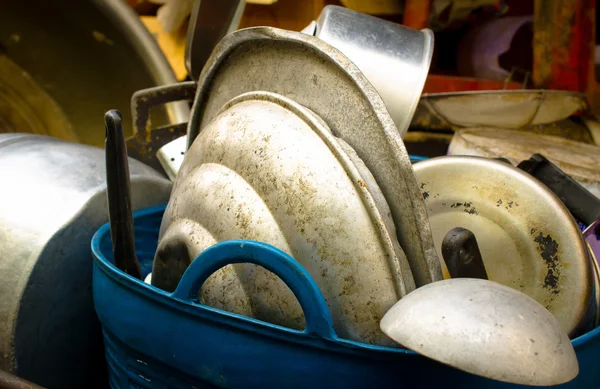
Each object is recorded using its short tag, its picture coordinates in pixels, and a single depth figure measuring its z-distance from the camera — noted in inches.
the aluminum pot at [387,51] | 27.5
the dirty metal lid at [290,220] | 19.7
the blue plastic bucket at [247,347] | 18.2
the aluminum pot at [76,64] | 49.6
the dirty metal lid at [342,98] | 20.2
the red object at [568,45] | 59.7
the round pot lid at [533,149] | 34.9
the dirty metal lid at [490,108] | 49.2
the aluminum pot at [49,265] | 29.4
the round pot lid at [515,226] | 23.5
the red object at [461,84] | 61.6
